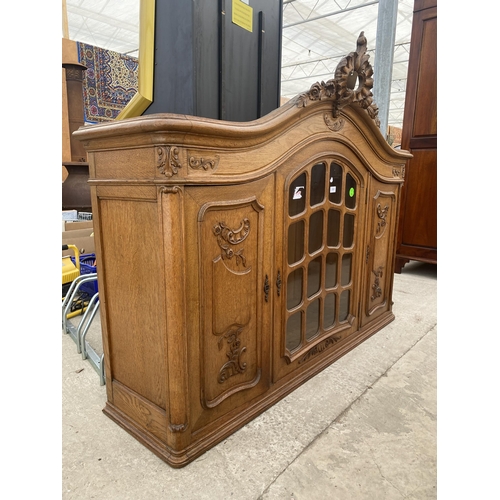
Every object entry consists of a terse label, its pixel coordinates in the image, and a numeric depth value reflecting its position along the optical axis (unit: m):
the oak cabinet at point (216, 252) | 1.24
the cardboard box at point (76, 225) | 3.70
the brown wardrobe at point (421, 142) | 3.45
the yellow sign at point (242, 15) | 1.70
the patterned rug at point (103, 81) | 5.54
